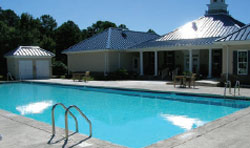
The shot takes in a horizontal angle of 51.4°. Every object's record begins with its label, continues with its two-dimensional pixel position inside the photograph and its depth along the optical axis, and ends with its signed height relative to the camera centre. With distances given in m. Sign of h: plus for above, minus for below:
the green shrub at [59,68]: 30.53 +0.13
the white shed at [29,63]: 25.34 +0.65
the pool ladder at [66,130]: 5.13 -1.22
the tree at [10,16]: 61.53 +12.80
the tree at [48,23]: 56.94 +10.36
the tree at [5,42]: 29.05 +3.09
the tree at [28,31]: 30.97 +4.83
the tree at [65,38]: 42.12 +5.08
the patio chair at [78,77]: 22.33 -0.72
